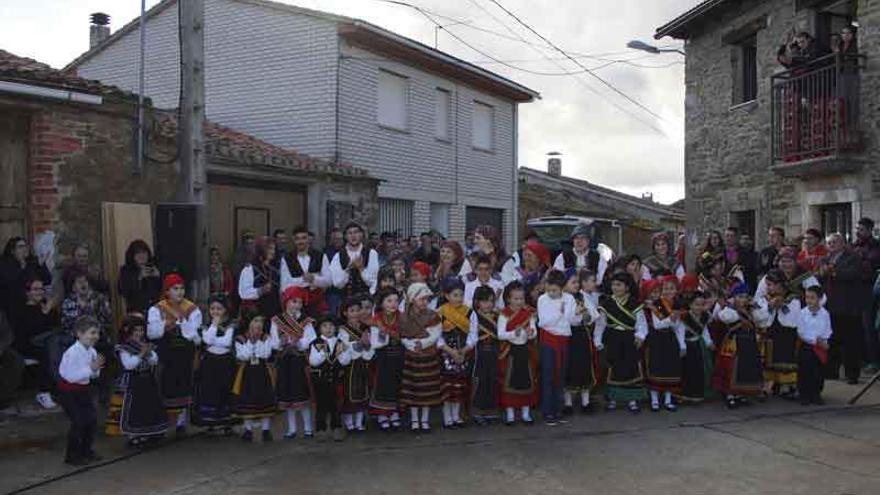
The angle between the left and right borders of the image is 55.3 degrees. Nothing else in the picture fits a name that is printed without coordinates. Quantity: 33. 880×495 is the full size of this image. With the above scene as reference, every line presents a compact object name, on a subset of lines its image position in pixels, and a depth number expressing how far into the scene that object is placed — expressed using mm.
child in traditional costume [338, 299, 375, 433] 6953
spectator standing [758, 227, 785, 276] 9811
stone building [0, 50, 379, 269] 8516
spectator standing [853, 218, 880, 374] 9344
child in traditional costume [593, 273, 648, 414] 7828
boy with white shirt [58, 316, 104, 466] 5969
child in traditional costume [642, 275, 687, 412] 7887
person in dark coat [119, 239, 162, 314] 7941
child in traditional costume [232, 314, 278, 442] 6746
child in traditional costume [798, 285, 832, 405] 8195
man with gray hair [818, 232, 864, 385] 9258
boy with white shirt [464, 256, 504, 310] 7934
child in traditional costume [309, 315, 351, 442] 6898
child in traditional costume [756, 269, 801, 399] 8352
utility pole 7426
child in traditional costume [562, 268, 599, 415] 7727
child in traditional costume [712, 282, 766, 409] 8031
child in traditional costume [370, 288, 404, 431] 7082
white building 15508
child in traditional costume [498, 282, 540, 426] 7340
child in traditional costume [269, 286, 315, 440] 6859
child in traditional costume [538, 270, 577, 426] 7523
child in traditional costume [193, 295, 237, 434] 6781
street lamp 16094
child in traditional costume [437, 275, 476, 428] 7248
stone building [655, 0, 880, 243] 12031
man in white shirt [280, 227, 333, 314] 8594
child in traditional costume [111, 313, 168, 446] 6426
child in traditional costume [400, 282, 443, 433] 7109
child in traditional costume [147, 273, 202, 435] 6793
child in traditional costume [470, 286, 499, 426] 7297
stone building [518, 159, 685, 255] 26594
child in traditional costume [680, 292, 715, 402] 8109
